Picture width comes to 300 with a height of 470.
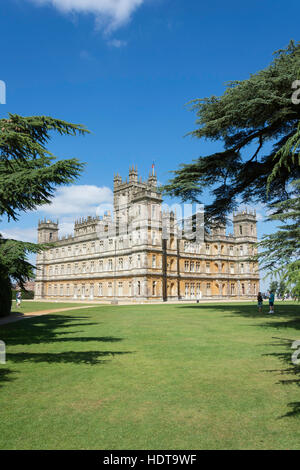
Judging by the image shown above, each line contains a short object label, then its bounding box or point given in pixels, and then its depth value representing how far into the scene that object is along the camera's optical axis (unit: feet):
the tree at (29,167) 27.45
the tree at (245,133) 52.54
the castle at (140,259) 150.82
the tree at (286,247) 18.48
